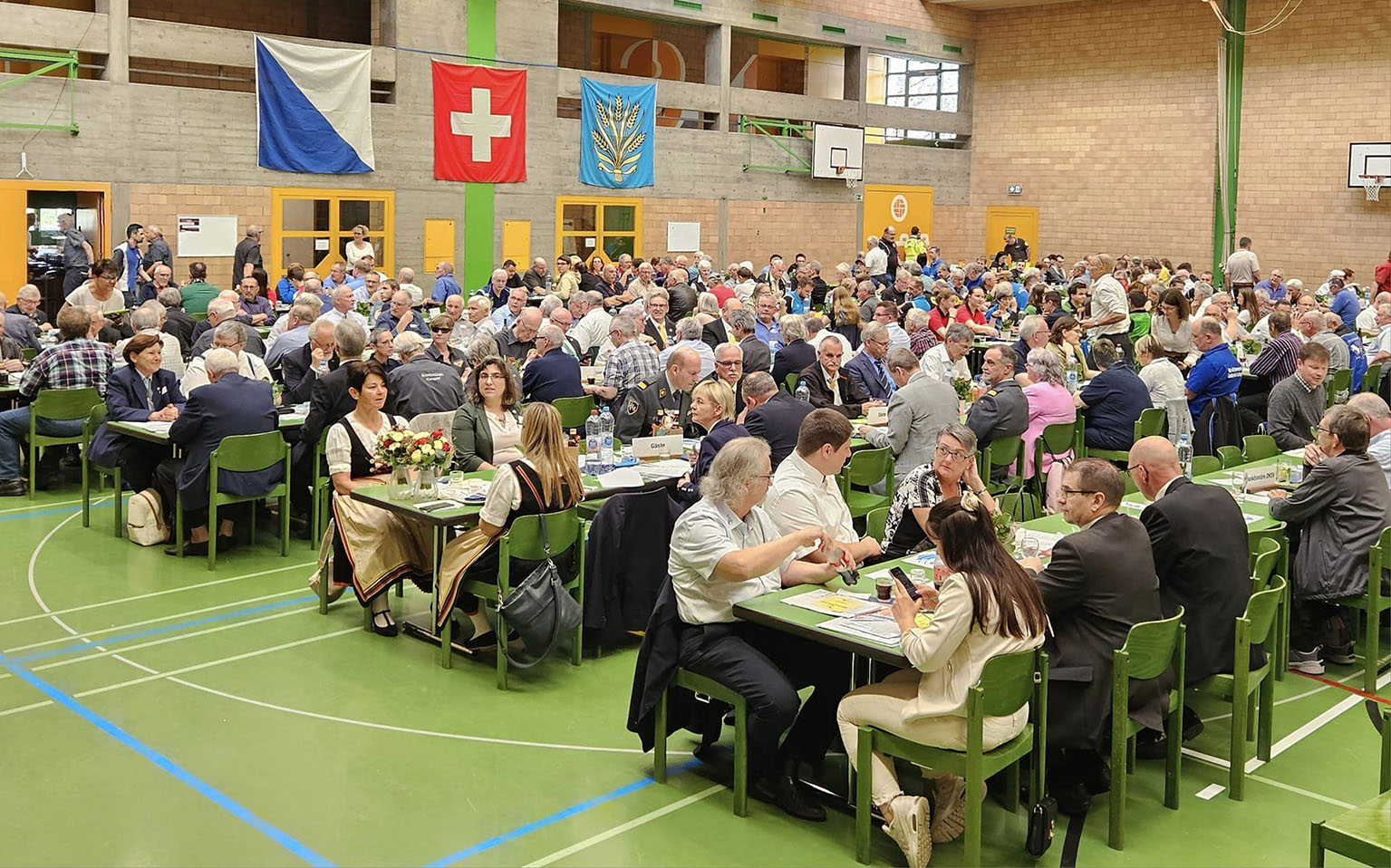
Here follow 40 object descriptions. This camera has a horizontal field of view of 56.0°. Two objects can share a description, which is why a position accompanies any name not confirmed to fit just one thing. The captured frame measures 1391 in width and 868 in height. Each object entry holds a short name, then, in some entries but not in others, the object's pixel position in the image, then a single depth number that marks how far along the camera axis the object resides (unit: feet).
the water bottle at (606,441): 24.63
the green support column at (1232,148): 80.38
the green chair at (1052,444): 29.01
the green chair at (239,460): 25.49
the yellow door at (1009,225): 91.09
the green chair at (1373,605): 19.80
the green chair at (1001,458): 28.81
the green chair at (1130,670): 14.71
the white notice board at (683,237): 75.36
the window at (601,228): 71.82
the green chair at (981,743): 13.57
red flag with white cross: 63.82
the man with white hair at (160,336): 31.73
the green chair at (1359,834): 11.06
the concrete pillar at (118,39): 51.85
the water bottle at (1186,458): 25.18
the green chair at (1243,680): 16.22
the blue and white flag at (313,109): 56.70
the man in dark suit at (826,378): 30.17
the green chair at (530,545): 19.51
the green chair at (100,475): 28.50
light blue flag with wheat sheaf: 69.67
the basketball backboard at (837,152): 82.02
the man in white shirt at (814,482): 17.98
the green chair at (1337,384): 39.50
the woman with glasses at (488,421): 24.25
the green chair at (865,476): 26.05
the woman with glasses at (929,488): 18.25
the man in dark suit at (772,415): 23.98
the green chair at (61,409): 30.71
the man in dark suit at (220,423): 25.82
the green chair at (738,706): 15.64
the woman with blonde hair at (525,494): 19.75
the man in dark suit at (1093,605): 15.05
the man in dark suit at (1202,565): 16.58
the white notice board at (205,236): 55.26
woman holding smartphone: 13.64
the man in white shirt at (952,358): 32.17
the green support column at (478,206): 64.28
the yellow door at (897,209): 86.99
